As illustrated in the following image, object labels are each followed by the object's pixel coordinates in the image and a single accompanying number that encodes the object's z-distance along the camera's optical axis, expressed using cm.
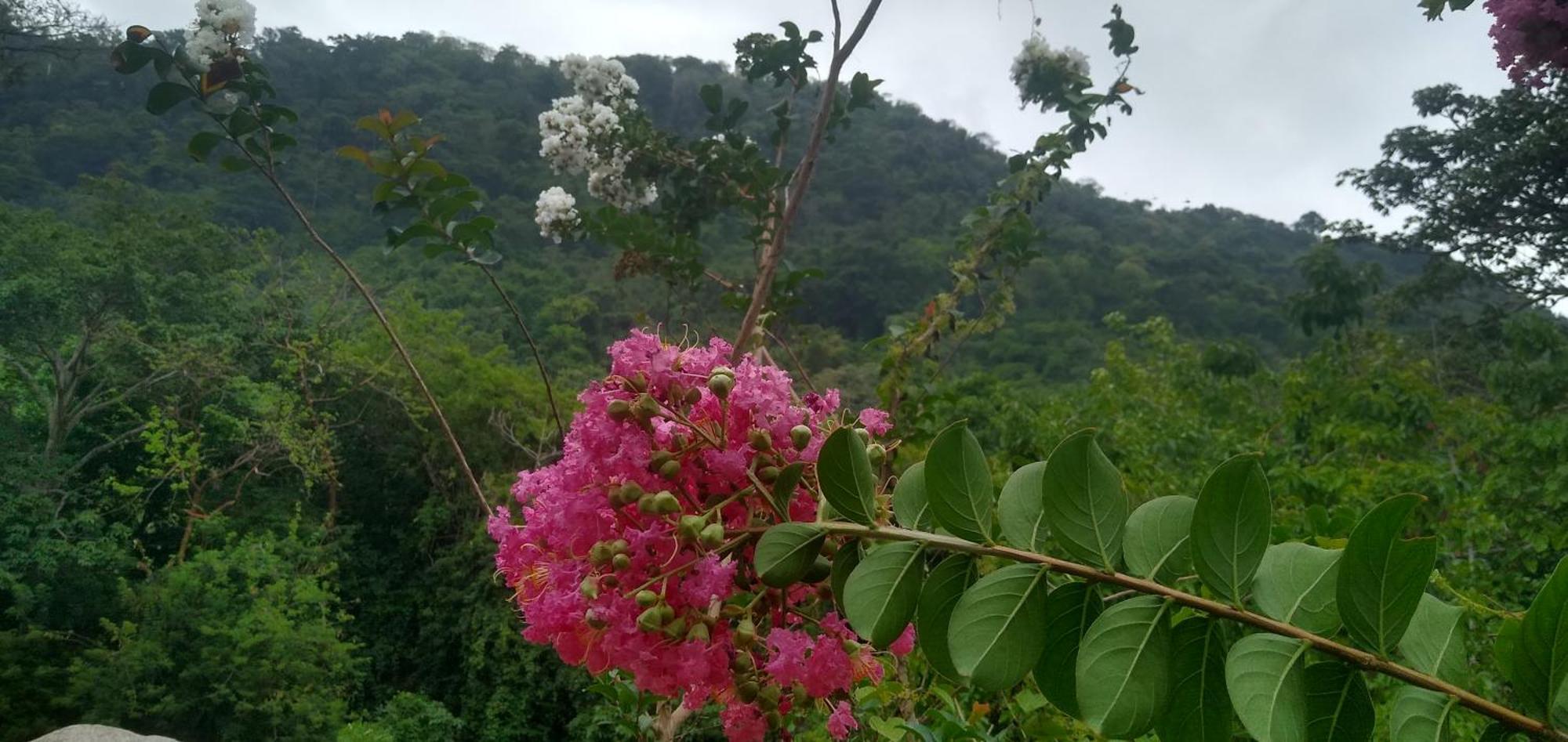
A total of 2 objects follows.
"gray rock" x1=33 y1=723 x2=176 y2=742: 424
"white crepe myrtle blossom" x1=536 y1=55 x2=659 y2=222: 219
